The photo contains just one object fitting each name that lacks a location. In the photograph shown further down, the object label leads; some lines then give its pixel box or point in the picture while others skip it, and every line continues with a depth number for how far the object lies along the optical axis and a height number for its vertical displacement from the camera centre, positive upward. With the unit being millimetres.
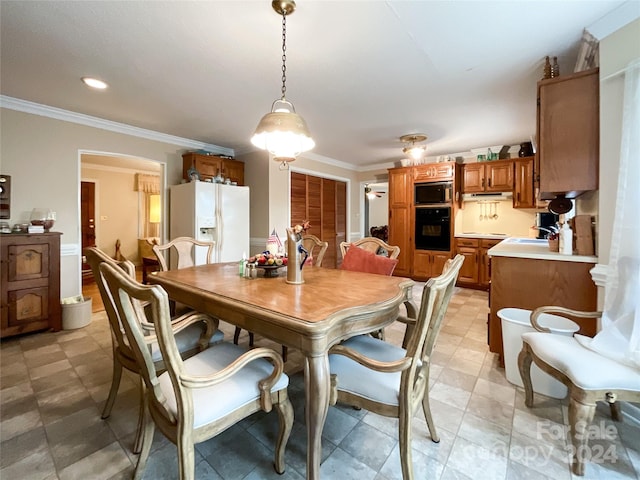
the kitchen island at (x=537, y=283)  1989 -335
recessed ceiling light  2519 +1385
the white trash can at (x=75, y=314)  3068 -833
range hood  4877 +728
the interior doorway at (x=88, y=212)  6137 +537
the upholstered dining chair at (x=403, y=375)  1106 -617
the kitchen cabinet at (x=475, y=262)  4730 -409
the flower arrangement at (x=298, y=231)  1718 +40
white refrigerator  3846 +298
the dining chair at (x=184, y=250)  2689 -125
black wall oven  5102 +181
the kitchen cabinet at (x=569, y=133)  1934 +733
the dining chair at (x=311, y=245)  2607 -80
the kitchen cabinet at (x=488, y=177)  4652 +1028
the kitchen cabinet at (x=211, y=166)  4199 +1093
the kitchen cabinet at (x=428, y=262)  5176 -453
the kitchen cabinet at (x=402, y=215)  5488 +442
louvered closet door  5270 +592
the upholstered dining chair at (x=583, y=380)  1296 -658
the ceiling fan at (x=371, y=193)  7388 +1263
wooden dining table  1143 -324
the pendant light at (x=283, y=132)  1712 +672
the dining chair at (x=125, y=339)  1318 -604
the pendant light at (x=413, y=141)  4141 +1444
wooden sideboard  2723 -460
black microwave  5043 +811
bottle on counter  2129 -14
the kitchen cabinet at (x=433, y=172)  5016 +1188
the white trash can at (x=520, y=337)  1861 -697
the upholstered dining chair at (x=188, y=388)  979 -625
